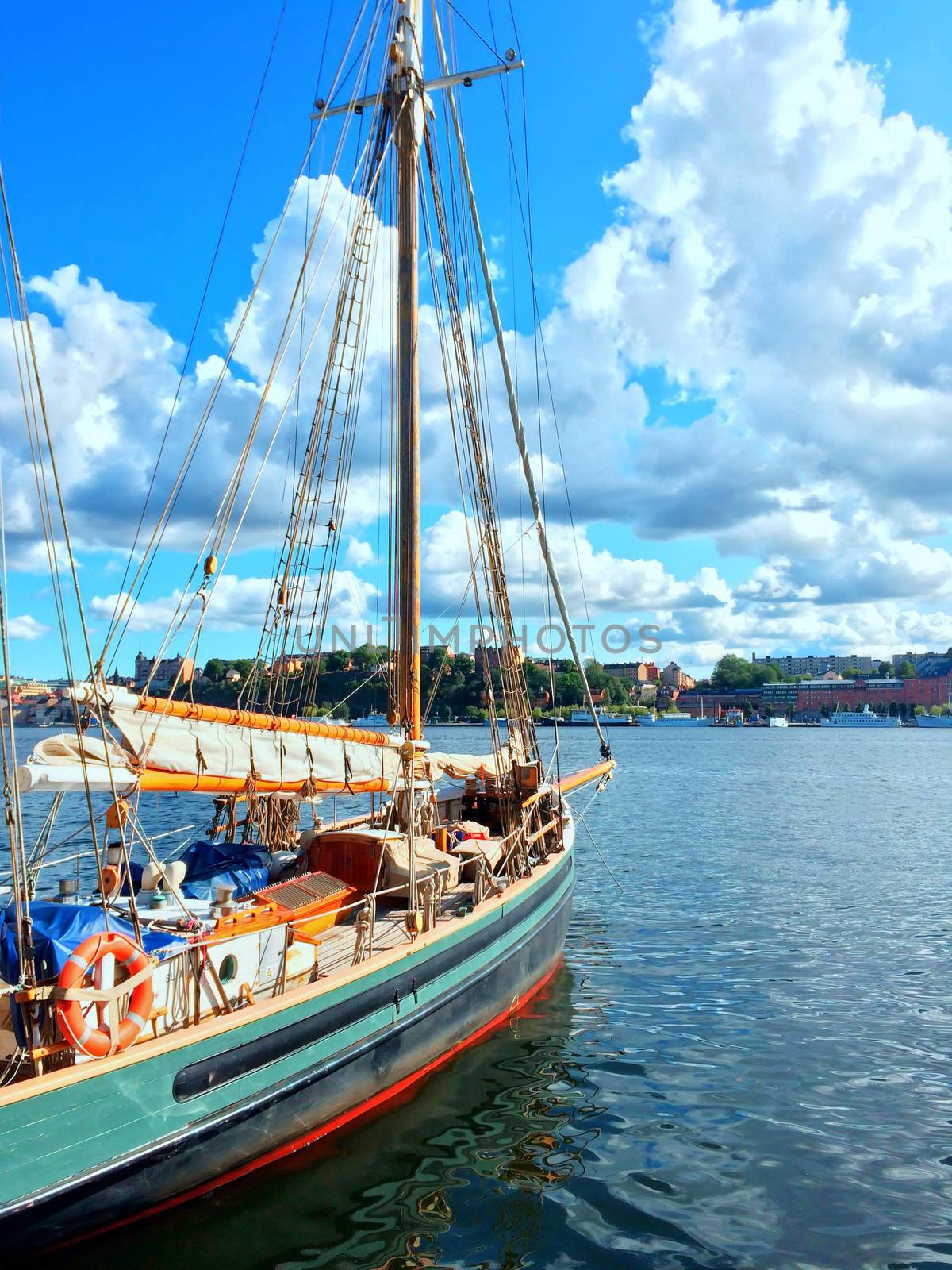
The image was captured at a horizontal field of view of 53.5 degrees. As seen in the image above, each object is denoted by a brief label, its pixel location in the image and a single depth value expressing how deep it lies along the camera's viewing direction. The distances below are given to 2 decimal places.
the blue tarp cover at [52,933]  8.16
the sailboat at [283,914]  7.68
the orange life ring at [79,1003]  7.64
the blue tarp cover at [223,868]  12.82
